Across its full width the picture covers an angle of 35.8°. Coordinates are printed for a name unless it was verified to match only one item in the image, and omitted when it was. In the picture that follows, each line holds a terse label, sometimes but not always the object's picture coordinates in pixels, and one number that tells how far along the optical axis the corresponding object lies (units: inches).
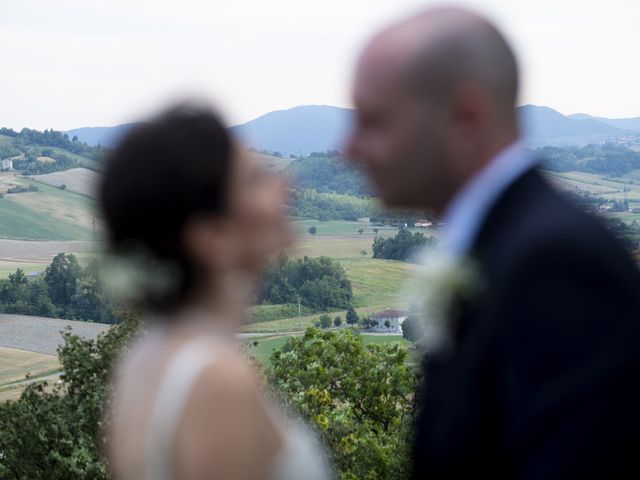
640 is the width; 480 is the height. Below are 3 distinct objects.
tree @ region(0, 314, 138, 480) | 868.6
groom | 62.5
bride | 78.7
